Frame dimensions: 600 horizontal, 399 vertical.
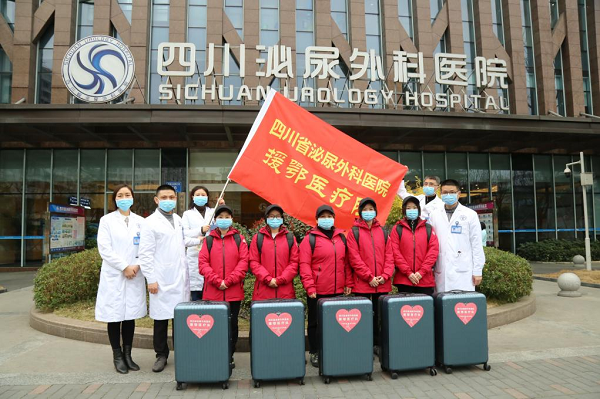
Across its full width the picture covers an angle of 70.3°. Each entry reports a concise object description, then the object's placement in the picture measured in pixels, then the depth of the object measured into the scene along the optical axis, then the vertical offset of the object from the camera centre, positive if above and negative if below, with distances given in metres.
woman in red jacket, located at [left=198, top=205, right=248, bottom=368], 4.82 -0.39
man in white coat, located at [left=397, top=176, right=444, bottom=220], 5.90 +0.47
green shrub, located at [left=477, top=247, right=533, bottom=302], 7.70 -0.96
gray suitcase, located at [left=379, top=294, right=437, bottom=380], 4.64 -1.15
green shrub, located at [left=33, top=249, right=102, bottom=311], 7.35 -0.88
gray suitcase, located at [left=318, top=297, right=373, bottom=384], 4.50 -1.15
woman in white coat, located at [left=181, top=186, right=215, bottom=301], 5.54 +0.03
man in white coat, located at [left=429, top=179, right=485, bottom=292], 5.34 -0.28
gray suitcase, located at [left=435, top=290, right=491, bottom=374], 4.76 -1.15
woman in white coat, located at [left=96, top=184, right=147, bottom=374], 4.91 -0.59
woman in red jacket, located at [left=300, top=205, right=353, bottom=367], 4.92 -0.41
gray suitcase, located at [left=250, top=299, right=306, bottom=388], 4.39 -1.17
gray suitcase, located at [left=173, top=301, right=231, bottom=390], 4.34 -1.16
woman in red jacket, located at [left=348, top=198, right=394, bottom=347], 5.05 -0.31
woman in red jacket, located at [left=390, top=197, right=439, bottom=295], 5.22 -0.29
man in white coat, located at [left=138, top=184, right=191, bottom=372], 4.93 -0.44
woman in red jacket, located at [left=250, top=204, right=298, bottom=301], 4.86 -0.35
